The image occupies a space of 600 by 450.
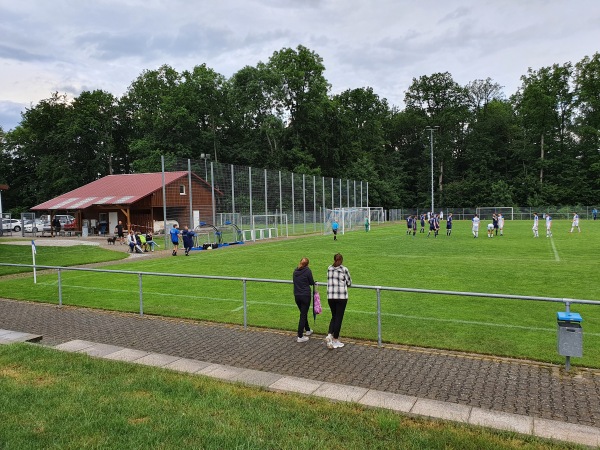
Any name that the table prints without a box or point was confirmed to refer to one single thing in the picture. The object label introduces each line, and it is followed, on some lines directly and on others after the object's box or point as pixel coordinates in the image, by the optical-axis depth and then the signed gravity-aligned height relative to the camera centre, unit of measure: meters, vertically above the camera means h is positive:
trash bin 6.63 -1.91
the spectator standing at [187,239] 25.62 -1.63
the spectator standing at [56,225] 44.88 -1.27
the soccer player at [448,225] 36.59 -1.78
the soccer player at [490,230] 33.65 -2.02
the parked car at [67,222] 46.31 -1.02
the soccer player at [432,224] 37.03 -1.65
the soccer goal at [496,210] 69.56 -1.46
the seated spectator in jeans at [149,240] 28.36 -1.84
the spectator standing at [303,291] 8.76 -1.59
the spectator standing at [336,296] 8.36 -1.61
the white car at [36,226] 46.02 -1.38
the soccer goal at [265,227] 35.88 -1.63
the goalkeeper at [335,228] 34.42 -1.65
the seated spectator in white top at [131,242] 26.99 -1.81
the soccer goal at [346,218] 44.88 -1.33
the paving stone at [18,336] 8.93 -2.39
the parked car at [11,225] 51.29 -1.27
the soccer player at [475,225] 33.69 -1.66
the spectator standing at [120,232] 35.23 -1.60
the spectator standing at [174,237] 25.69 -1.52
